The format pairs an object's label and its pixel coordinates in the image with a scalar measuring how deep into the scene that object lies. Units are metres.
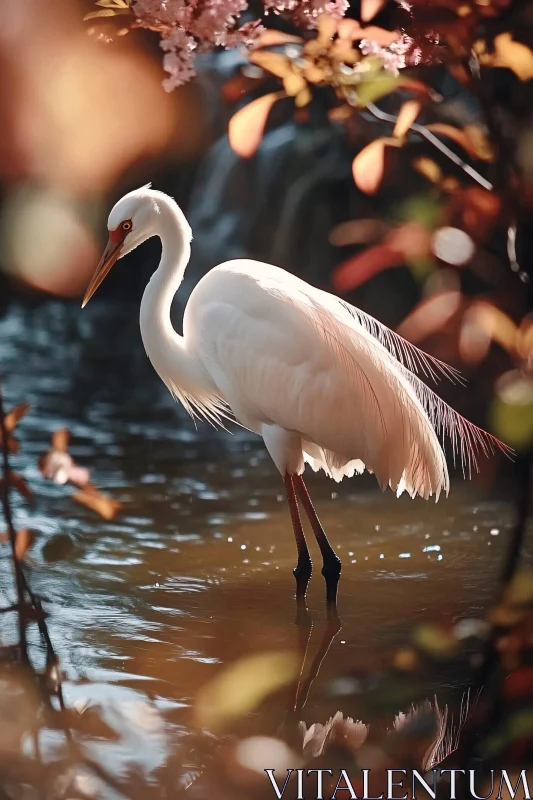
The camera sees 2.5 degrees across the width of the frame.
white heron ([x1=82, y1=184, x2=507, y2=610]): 18.37
